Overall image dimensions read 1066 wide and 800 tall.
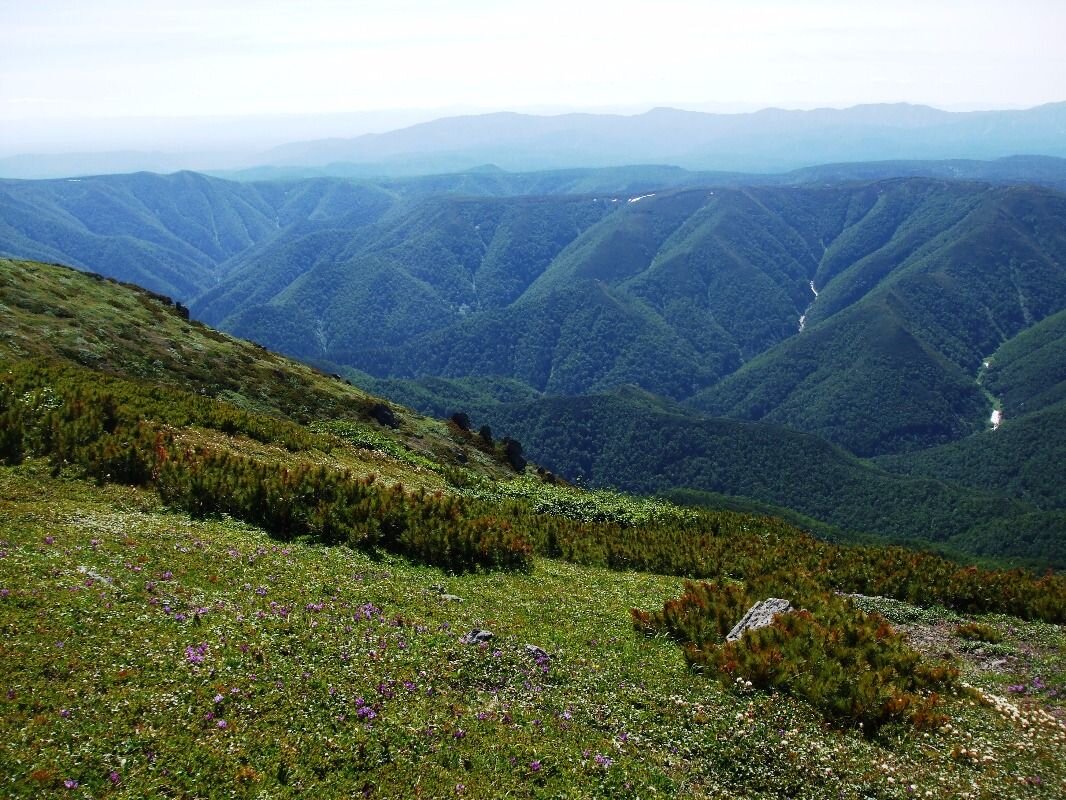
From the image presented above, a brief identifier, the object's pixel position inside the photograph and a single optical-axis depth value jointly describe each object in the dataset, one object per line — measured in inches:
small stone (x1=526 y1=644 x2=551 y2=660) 688.4
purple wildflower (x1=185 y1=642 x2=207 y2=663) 537.6
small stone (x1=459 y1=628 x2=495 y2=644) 683.4
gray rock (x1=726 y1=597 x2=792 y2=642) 792.9
